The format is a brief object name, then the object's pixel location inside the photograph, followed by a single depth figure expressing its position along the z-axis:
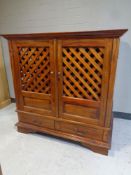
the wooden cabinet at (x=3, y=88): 2.70
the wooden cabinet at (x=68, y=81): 1.33
